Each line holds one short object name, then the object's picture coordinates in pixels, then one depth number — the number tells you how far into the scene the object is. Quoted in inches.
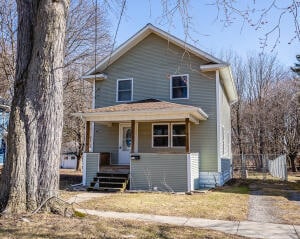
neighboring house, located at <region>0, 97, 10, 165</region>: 749.9
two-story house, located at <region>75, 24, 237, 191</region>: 468.8
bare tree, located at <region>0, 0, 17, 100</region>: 573.9
